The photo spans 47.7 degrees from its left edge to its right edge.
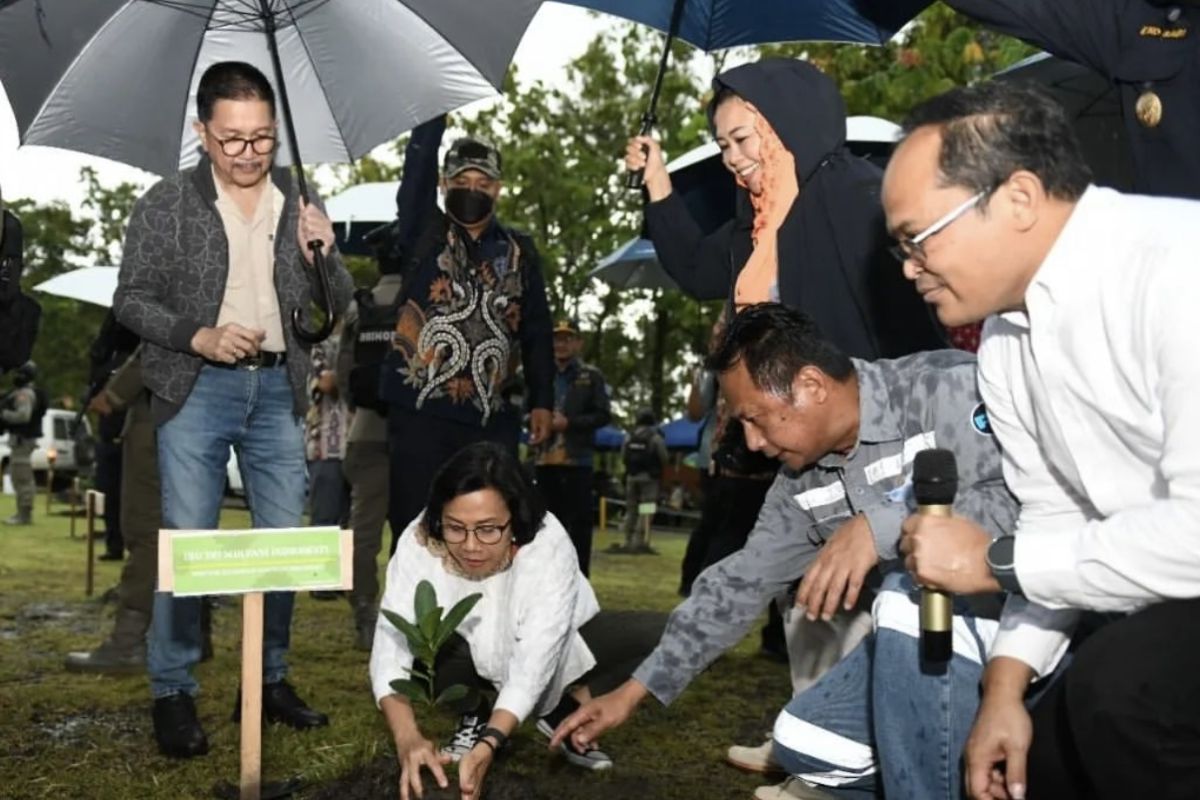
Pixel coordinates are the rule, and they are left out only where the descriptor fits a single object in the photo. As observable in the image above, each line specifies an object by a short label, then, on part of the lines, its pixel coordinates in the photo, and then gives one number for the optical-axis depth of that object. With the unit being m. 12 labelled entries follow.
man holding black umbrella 3.95
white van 24.75
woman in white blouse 3.55
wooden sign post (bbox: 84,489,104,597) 7.53
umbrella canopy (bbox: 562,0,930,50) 4.44
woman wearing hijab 3.55
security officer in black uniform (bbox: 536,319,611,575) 8.34
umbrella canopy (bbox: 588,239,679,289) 9.95
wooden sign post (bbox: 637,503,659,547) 12.23
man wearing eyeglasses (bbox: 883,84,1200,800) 2.01
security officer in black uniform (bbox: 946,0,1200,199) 3.01
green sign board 3.04
